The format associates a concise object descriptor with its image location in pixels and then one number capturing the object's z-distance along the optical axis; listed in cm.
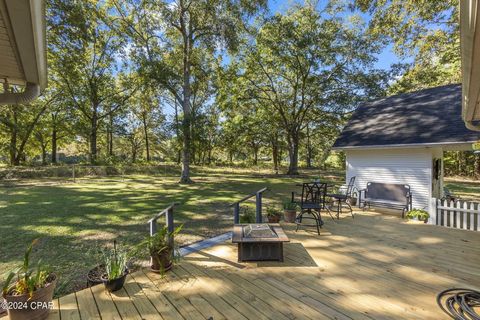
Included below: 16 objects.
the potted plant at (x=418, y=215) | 523
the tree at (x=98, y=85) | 1716
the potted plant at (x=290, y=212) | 520
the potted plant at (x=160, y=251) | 277
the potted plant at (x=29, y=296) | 187
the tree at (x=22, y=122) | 1788
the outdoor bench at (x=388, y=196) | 607
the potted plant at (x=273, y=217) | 511
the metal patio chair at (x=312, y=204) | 449
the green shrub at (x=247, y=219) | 455
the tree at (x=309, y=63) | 1527
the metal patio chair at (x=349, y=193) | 585
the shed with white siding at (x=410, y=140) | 597
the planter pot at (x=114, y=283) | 237
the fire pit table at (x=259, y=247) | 309
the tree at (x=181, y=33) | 1138
